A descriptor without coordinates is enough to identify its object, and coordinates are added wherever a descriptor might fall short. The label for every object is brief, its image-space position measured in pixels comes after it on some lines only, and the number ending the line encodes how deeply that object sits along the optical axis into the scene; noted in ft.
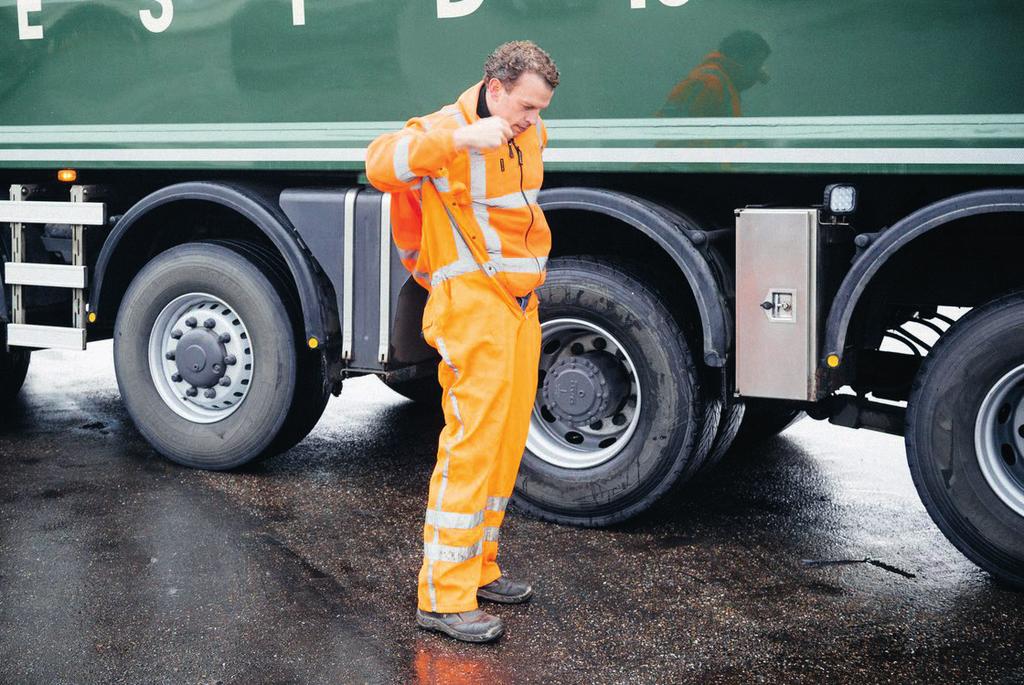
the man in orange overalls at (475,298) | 13.05
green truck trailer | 14.67
